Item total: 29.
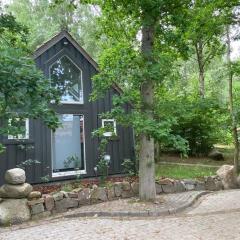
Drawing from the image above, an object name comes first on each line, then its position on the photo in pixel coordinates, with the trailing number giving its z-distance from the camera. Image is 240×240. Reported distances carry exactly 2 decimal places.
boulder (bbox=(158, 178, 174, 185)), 11.89
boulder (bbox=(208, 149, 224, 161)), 17.95
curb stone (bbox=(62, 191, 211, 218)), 9.24
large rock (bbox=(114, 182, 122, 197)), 11.04
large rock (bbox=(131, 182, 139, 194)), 11.36
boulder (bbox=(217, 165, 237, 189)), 13.34
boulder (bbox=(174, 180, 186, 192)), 12.18
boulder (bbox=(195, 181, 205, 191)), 12.73
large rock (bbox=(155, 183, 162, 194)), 11.77
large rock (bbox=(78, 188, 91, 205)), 10.26
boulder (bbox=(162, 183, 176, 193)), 11.88
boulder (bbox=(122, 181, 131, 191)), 11.22
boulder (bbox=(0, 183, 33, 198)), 9.21
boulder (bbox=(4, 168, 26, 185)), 9.38
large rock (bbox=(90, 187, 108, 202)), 10.52
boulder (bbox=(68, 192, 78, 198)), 10.07
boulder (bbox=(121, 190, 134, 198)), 11.17
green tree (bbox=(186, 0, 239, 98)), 11.00
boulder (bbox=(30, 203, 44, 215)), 9.25
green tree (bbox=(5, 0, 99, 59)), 25.45
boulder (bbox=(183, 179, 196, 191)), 12.53
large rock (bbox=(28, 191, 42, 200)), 9.34
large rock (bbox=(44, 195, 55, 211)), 9.51
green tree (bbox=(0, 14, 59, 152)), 5.46
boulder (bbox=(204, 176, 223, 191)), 12.98
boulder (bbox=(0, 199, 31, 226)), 8.80
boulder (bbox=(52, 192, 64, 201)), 9.74
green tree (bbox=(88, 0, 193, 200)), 9.70
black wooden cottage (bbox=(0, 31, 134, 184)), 12.97
